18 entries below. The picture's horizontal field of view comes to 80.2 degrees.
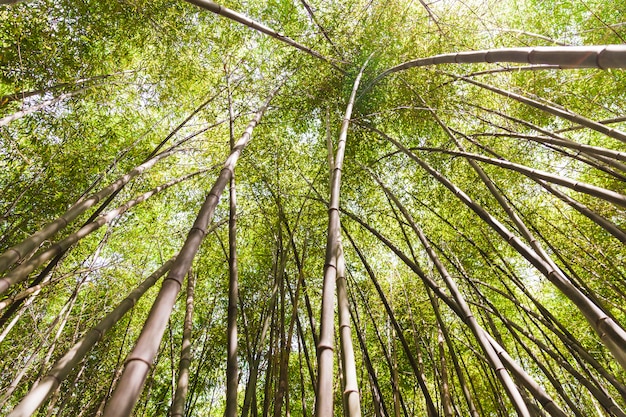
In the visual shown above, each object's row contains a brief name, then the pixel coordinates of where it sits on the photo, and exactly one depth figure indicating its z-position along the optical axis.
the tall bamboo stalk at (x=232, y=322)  1.85
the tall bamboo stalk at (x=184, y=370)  1.81
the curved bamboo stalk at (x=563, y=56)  1.17
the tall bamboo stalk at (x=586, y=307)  1.37
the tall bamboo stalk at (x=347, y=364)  1.23
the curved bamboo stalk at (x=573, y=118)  1.72
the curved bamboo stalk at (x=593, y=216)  1.78
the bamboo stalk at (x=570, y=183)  1.72
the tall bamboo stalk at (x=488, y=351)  1.62
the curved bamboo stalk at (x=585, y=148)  1.93
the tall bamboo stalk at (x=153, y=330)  0.83
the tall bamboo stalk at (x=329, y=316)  1.11
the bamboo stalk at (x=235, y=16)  2.14
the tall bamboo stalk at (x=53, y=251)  1.75
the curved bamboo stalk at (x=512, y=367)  1.71
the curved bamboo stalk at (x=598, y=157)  2.18
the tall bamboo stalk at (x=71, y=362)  1.32
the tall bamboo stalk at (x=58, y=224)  1.75
